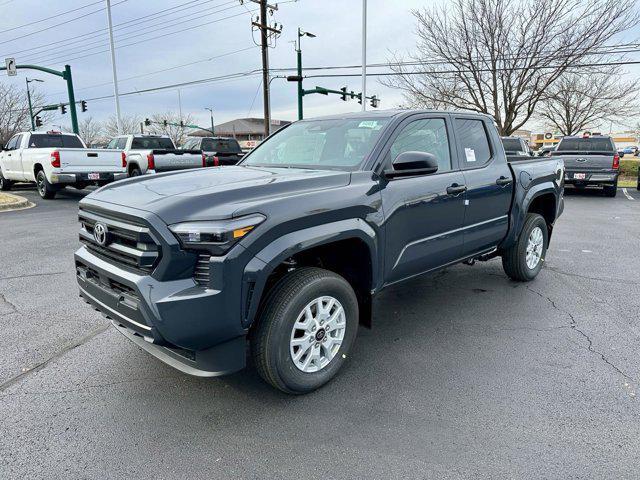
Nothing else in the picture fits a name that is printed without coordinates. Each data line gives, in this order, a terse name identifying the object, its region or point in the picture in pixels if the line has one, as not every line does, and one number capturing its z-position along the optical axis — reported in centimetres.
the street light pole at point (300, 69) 2438
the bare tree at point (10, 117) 3600
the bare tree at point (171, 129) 7500
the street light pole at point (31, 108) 3781
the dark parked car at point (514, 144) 1568
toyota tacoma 253
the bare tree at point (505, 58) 1966
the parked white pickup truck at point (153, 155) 1314
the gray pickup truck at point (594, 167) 1423
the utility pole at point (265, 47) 2156
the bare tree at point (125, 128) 7500
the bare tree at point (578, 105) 2290
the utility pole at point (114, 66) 2492
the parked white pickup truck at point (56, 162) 1227
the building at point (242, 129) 10044
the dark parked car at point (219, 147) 1547
